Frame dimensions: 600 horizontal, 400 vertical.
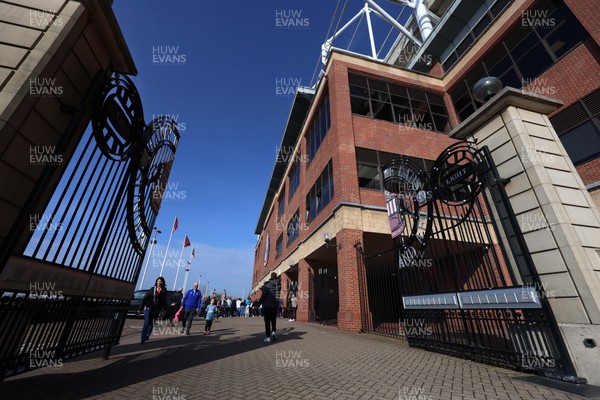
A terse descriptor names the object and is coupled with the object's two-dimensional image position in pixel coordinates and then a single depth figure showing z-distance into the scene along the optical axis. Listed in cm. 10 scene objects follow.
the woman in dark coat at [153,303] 689
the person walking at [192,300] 964
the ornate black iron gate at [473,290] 358
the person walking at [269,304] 723
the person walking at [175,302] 1583
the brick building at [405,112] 1092
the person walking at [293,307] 1756
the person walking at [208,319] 944
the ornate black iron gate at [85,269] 246
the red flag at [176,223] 2996
